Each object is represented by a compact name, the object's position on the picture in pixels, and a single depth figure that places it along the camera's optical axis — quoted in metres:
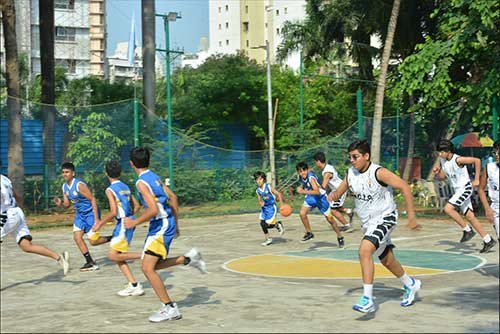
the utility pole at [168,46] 27.98
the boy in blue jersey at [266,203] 17.25
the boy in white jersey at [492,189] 11.67
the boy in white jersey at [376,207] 9.34
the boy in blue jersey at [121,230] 11.11
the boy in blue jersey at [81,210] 13.86
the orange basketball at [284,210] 17.49
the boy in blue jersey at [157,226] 9.26
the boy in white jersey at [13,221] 11.98
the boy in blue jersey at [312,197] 16.39
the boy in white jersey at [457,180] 14.91
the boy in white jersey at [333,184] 16.50
